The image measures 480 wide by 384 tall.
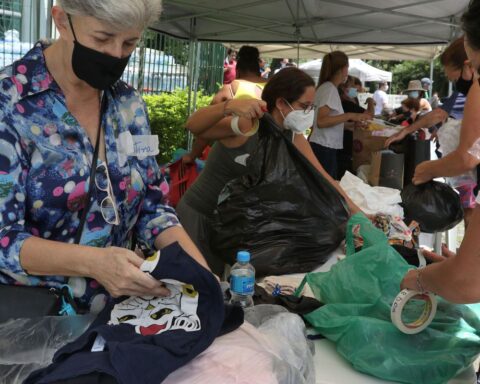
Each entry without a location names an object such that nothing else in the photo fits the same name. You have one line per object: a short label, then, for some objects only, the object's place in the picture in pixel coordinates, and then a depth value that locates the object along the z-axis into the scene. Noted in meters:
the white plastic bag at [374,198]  2.76
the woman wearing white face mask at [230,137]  2.34
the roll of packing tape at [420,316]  1.41
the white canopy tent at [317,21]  5.90
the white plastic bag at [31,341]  1.03
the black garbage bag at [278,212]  2.14
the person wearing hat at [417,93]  8.72
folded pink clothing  0.95
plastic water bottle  1.51
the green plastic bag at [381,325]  1.38
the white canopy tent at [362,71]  16.08
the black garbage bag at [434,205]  2.70
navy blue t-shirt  0.91
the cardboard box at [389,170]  3.62
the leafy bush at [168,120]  8.77
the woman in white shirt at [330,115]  4.97
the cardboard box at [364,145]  4.71
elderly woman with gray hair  1.14
